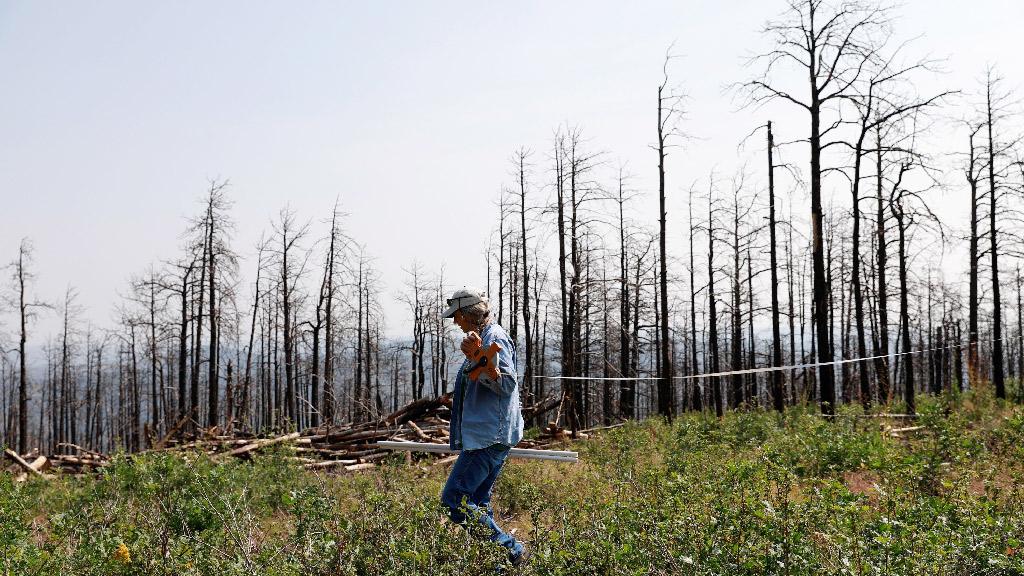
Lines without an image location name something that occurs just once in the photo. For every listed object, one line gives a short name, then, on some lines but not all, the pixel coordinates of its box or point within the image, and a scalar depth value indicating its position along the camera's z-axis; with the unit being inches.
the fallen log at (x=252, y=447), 460.5
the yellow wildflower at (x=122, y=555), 158.1
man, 160.2
